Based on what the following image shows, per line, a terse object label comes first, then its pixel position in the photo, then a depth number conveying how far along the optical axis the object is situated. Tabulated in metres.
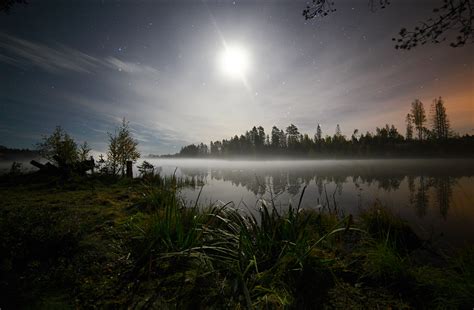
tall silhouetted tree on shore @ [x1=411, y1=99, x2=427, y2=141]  56.06
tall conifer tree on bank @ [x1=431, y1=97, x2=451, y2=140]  57.93
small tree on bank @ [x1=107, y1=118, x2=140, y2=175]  17.19
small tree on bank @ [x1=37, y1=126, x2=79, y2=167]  14.88
